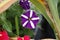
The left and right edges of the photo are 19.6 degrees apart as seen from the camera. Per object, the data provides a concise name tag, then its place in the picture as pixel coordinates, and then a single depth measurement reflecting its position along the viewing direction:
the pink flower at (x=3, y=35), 0.68
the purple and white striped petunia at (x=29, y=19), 0.83
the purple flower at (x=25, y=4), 0.88
